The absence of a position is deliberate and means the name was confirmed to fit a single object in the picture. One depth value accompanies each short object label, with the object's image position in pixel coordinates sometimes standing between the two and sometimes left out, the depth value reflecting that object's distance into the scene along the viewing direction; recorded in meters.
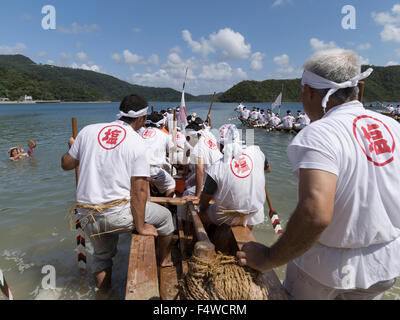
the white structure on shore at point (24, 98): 99.84
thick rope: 1.45
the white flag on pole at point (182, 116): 8.38
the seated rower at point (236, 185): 3.15
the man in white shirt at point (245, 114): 30.15
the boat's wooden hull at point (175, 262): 1.98
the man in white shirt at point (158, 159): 5.49
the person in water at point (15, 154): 12.74
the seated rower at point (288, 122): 23.14
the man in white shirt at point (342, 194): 1.14
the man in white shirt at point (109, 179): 2.60
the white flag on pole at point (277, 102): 18.09
